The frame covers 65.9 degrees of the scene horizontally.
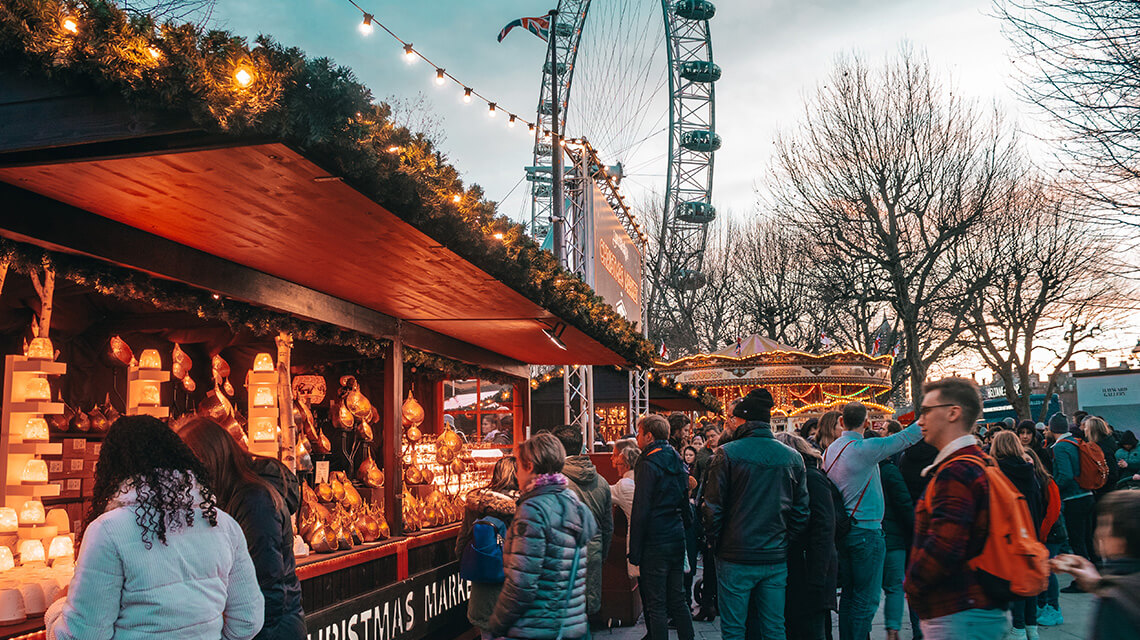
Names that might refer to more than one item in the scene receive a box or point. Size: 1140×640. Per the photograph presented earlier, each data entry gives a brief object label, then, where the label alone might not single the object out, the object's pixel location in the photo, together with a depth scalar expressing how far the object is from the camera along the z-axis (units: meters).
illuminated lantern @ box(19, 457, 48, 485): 4.83
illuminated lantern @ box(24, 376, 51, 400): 4.97
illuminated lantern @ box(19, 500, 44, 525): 4.59
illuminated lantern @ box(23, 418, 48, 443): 4.93
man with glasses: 2.92
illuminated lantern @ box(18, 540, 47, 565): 4.30
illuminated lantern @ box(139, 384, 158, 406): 5.88
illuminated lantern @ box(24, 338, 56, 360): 4.98
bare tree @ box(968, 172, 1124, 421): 22.89
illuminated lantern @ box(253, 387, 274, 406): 6.47
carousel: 19.97
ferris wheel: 32.19
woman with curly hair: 2.38
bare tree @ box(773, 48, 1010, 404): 20.83
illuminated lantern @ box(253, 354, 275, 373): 6.50
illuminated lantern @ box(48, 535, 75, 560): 4.42
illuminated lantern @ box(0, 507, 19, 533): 4.28
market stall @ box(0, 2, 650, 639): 2.94
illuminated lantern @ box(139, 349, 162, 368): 5.96
